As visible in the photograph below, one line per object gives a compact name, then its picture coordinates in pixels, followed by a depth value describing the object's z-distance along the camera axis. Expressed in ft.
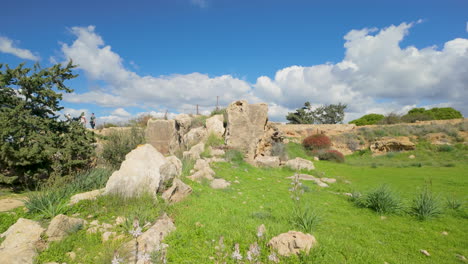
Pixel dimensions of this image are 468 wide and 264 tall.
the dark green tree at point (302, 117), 150.08
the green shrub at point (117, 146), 33.83
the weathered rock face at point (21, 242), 10.44
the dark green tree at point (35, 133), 24.86
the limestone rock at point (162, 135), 49.62
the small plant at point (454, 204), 21.34
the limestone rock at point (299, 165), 44.25
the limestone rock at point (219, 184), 27.09
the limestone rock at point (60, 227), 12.85
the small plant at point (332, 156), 63.32
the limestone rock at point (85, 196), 17.15
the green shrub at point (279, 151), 53.21
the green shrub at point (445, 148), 59.93
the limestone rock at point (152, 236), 11.57
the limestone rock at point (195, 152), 36.33
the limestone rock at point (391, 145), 67.15
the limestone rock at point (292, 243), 11.32
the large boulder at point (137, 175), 17.80
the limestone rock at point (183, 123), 55.01
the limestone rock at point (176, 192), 19.54
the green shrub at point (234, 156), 42.57
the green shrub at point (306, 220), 15.10
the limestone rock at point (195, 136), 51.44
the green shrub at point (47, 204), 15.34
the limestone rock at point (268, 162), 45.19
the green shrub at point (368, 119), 135.98
